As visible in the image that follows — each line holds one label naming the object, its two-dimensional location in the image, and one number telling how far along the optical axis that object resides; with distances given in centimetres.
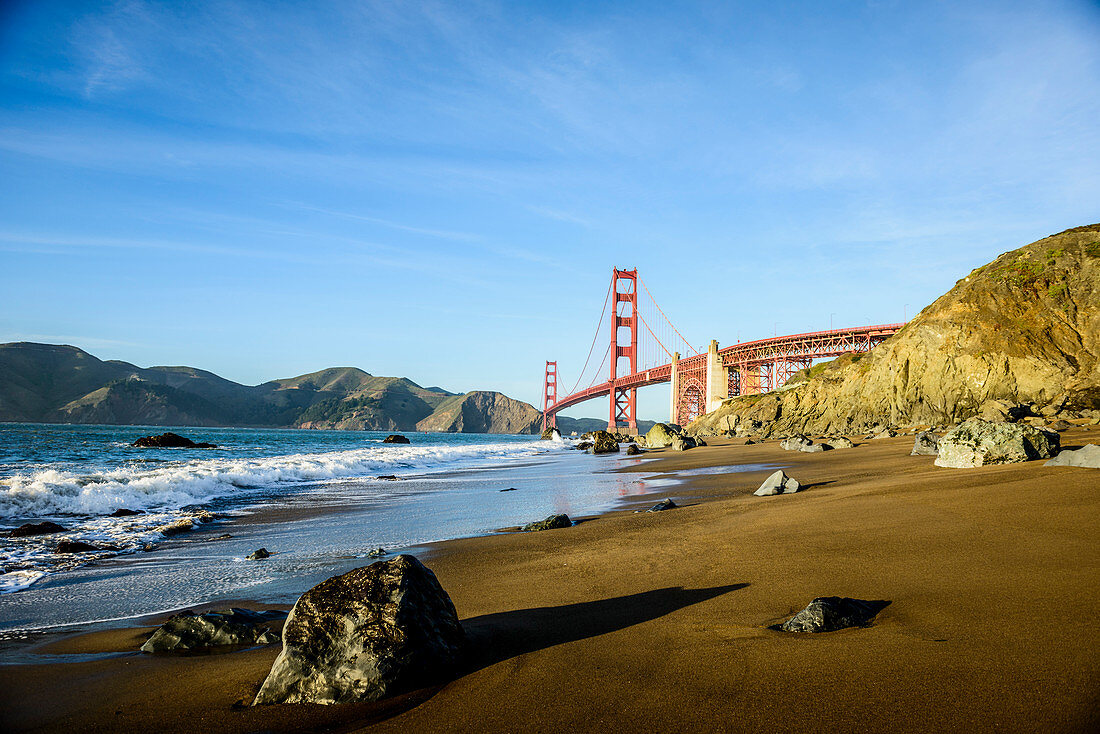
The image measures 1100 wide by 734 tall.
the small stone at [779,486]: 816
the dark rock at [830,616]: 292
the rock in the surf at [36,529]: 729
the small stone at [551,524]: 730
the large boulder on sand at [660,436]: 3366
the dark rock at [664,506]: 811
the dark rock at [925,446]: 1148
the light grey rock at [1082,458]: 606
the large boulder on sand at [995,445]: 756
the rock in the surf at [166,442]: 3425
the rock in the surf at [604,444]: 3414
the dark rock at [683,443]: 2925
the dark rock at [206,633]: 340
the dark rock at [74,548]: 632
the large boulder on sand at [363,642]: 261
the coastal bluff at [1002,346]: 2209
